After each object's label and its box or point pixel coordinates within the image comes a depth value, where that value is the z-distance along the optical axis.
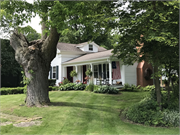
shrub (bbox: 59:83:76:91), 15.17
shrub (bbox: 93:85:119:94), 12.13
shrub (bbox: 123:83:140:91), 14.07
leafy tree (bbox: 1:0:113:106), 5.93
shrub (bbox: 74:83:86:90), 14.64
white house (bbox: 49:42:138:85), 14.95
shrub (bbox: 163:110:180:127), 5.36
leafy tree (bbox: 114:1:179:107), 5.42
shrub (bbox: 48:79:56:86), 18.92
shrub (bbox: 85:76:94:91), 13.07
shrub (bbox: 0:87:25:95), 13.34
